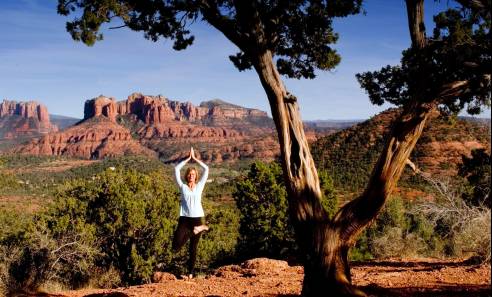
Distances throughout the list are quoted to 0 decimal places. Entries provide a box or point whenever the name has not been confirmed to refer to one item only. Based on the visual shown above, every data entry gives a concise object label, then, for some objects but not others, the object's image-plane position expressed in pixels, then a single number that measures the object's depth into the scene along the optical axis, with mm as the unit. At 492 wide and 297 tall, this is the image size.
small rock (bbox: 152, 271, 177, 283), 9352
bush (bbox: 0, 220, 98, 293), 15848
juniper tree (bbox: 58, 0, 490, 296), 5758
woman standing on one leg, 7055
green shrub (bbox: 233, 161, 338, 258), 25594
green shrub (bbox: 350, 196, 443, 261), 21286
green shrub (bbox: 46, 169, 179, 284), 22312
